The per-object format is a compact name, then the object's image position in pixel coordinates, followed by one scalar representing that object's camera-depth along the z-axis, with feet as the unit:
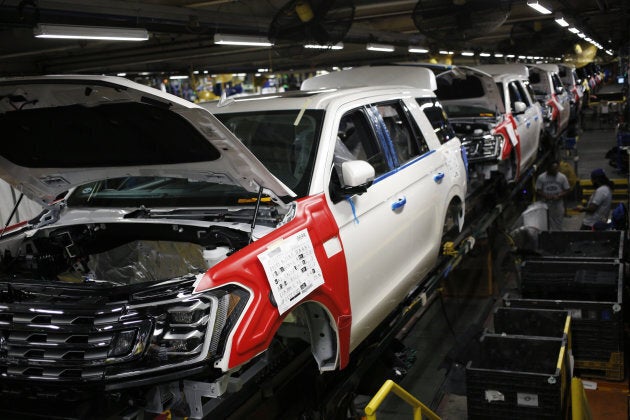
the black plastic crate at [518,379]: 13.99
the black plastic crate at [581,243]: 22.57
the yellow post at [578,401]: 12.35
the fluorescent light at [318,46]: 26.05
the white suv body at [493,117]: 26.35
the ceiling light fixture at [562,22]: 41.78
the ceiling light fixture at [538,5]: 29.45
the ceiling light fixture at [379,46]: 48.32
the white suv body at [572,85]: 59.41
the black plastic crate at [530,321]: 16.92
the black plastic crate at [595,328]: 16.85
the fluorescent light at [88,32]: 22.72
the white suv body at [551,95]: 42.83
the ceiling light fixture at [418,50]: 61.26
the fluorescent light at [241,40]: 32.58
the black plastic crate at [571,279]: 18.66
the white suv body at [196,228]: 8.72
